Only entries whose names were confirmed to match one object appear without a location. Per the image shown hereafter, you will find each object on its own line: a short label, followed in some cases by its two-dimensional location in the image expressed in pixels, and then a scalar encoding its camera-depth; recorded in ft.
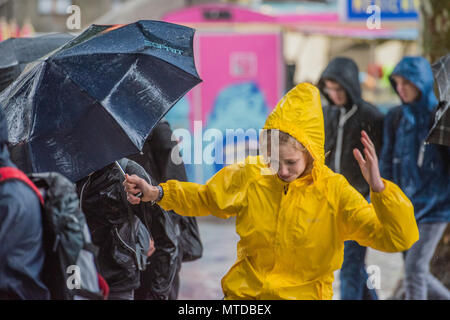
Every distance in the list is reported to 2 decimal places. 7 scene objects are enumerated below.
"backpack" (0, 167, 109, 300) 19.67
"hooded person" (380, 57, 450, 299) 39.45
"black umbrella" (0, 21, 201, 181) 25.58
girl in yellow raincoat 25.14
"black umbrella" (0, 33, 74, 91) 34.73
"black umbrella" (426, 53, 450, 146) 31.45
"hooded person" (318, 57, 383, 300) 39.86
